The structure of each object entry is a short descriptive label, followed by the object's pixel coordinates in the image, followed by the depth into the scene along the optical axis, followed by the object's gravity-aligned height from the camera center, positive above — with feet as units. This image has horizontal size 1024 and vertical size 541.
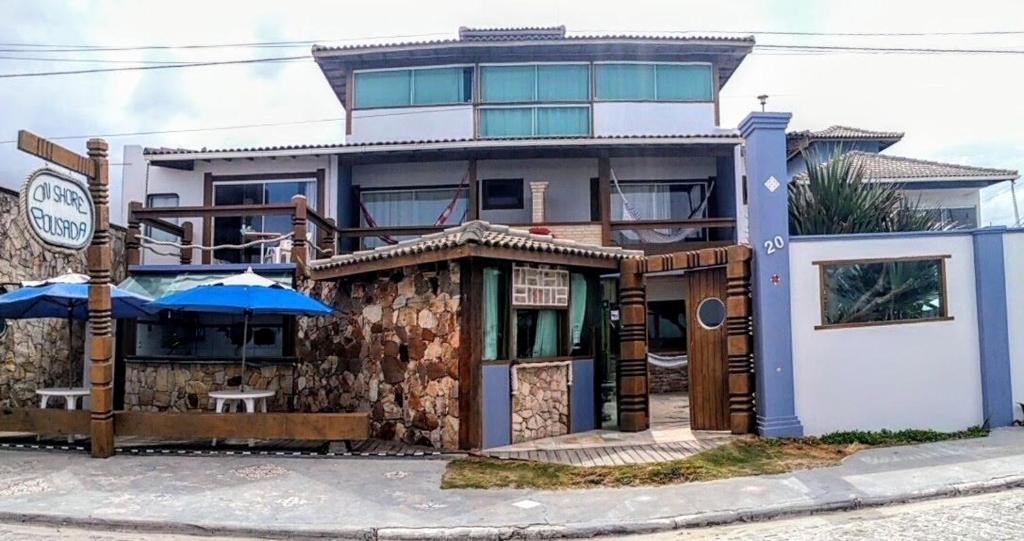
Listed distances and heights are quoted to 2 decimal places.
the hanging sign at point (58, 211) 26.73 +4.87
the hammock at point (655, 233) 56.18 +7.70
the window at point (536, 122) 60.23 +17.72
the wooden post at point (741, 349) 34.47 -0.90
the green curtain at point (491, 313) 33.32 +0.88
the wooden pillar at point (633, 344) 37.81 -0.70
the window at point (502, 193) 59.52 +11.57
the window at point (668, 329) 60.44 +0.15
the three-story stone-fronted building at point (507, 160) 54.70 +13.86
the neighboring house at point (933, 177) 63.67 +13.49
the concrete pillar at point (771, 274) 33.35 +2.65
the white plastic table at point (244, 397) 35.17 -3.21
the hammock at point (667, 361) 52.75 -2.26
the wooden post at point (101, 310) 31.55 +1.05
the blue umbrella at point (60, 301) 34.63 +1.64
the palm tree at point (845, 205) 44.14 +7.87
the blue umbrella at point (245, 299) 32.60 +1.59
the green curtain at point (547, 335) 35.96 -0.18
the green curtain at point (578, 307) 37.65 +1.29
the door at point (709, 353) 35.63 -1.13
